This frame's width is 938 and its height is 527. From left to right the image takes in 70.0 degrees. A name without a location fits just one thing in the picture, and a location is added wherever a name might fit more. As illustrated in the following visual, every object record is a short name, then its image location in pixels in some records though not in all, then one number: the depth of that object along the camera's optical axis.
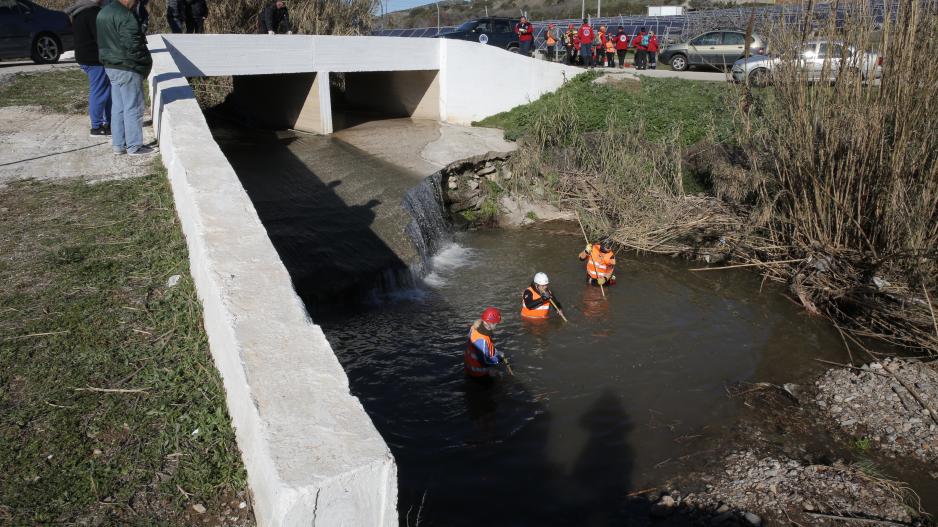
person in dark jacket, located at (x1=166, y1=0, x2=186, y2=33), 15.36
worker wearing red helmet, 7.85
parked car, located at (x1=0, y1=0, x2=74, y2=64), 15.35
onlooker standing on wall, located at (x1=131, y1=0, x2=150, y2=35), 15.00
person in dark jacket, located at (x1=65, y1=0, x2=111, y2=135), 8.71
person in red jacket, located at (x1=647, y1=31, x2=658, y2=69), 26.02
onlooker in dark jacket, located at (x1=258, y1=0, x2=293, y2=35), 16.45
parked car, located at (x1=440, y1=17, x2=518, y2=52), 25.66
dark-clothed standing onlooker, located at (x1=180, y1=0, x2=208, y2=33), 15.70
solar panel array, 29.47
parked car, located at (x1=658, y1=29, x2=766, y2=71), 23.48
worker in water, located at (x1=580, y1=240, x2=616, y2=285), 10.73
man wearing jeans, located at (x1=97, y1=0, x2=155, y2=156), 7.60
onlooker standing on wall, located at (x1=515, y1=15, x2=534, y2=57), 24.27
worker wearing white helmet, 9.66
